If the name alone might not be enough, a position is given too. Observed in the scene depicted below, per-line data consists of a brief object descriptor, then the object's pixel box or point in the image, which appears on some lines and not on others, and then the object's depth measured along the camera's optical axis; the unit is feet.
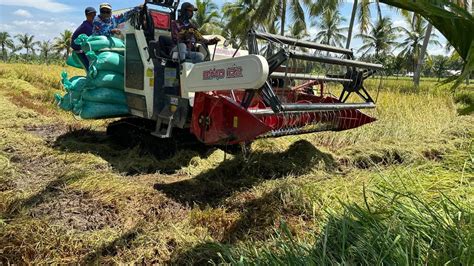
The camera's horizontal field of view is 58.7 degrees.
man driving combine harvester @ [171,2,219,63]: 18.35
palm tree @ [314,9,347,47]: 136.42
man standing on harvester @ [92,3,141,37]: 21.97
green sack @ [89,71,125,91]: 19.85
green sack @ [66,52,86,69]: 23.09
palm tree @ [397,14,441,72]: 128.06
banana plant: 5.48
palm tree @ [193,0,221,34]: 110.32
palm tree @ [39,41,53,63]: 237.04
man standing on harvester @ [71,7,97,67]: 22.59
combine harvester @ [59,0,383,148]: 14.06
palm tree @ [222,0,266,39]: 90.43
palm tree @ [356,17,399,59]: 136.36
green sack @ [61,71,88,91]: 20.47
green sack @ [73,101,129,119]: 20.13
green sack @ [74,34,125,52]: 20.61
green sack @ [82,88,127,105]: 19.97
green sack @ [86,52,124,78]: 19.72
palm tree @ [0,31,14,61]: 246.27
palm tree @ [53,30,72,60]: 182.06
